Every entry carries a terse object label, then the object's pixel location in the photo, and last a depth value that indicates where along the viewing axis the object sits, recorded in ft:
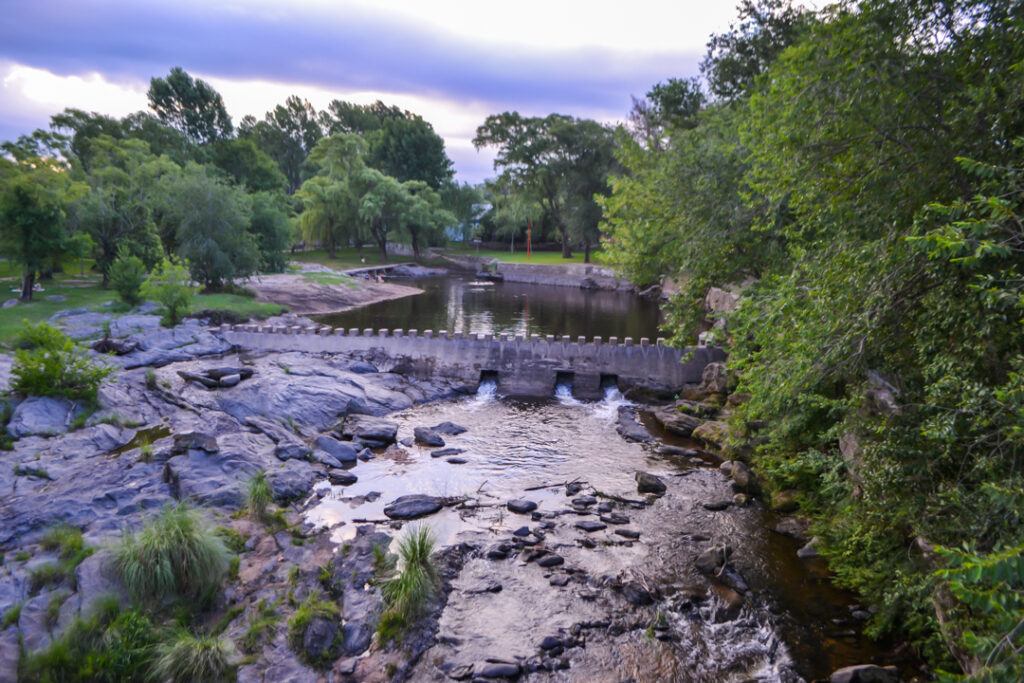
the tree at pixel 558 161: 192.65
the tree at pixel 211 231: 114.01
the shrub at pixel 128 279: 84.69
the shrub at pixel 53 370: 41.78
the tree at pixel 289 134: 307.37
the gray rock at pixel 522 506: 41.65
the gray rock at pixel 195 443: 41.28
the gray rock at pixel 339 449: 50.21
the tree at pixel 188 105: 246.15
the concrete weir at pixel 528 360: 72.23
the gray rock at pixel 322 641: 26.20
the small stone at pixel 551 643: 27.68
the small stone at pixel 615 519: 40.29
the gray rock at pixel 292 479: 41.98
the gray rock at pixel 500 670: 25.84
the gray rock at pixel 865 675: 25.20
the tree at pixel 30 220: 83.71
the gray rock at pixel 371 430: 54.90
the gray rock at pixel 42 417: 39.34
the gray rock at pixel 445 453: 52.11
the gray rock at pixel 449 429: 58.08
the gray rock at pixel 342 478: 45.57
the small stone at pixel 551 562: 34.76
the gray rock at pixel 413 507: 40.55
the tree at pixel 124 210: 106.52
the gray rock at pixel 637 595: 31.22
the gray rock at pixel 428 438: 54.65
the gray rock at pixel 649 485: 45.44
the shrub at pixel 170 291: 77.97
